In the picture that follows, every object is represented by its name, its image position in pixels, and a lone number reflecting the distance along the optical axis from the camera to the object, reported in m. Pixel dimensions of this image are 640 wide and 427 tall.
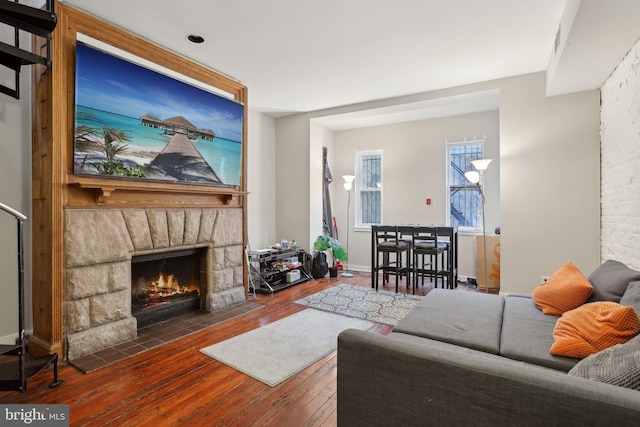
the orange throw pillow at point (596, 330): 1.57
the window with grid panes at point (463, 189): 5.38
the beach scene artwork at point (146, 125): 2.66
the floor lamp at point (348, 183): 5.83
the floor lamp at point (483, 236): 4.60
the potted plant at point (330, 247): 5.37
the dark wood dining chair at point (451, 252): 4.58
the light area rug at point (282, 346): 2.44
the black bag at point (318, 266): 5.48
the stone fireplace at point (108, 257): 2.59
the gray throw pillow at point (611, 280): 2.04
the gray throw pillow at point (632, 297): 1.75
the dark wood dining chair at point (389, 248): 4.77
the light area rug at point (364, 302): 3.62
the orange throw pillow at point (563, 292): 2.23
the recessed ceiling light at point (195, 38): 3.07
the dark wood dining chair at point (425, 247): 4.62
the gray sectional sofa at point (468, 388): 0.98
